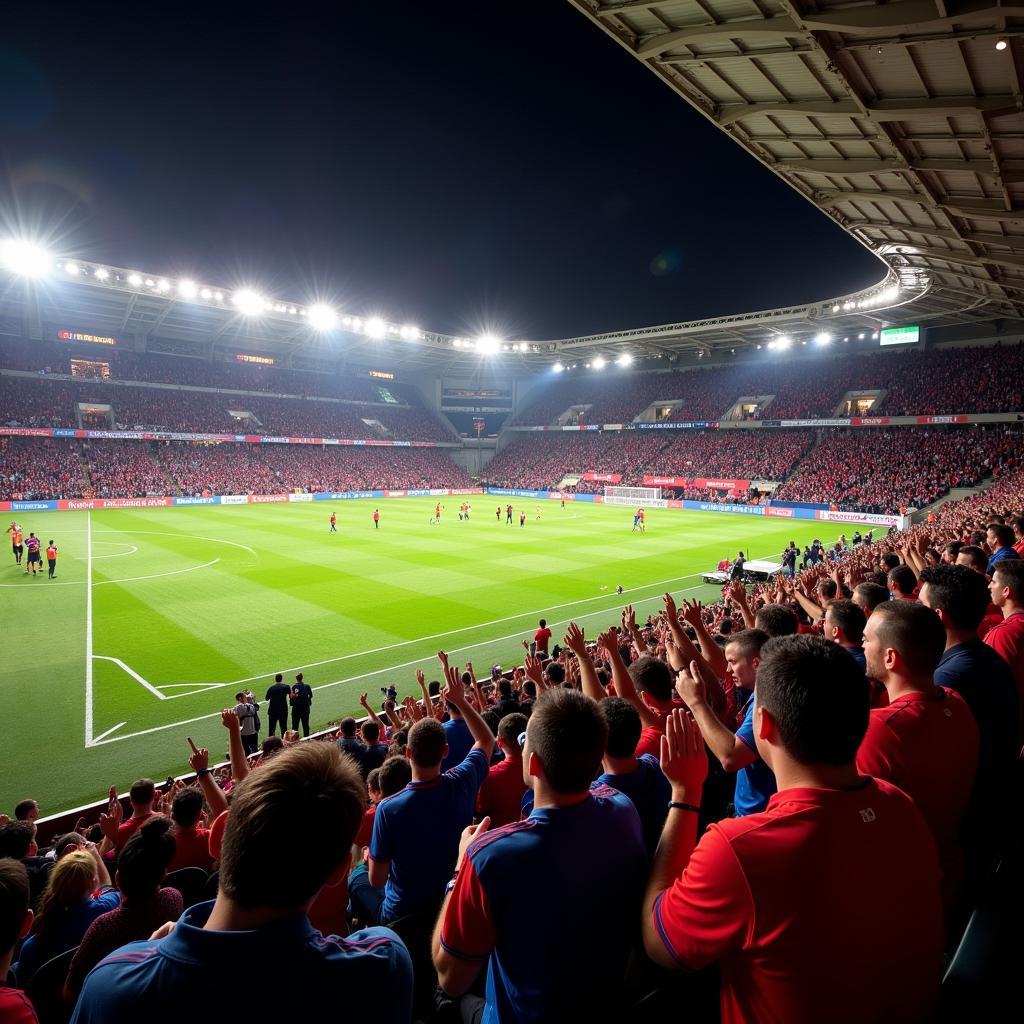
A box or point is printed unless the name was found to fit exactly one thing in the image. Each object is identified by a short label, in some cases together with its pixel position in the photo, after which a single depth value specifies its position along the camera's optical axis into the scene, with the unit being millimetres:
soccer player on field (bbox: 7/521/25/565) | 24281
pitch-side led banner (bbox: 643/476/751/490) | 55594
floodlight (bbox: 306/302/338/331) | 58531
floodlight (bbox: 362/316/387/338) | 62584
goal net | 56566
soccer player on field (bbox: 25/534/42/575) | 22953
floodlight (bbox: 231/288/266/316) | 53531
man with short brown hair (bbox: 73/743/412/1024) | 1471
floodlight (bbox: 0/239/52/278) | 41647
